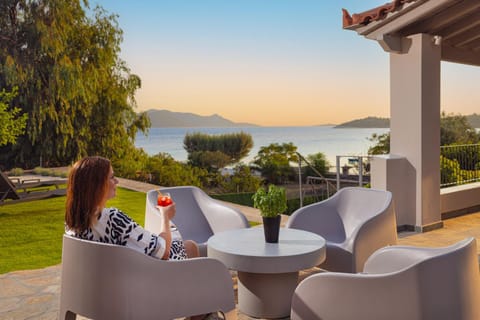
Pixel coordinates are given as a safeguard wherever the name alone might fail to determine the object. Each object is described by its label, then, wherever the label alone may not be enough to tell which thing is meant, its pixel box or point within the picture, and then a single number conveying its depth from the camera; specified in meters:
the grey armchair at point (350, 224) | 3.39
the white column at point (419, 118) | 5.49
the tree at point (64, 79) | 10.34
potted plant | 3.02
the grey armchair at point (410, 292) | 1.89
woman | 2.12
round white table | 2.79
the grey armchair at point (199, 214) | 3.85
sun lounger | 7.13
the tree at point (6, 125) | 7.05
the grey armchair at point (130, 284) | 2.07
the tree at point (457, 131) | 15.97
